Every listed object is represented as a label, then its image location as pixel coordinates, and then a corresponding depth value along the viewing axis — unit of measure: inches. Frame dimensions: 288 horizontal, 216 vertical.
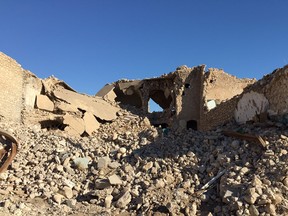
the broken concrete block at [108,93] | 630.0
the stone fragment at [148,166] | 264.2
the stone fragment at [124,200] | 221.7
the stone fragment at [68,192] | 239.0
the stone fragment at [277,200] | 190.0
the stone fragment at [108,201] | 224.1
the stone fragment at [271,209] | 184.1
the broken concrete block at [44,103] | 436.9
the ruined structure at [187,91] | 542.5
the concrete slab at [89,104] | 475.0
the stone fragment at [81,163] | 280.2
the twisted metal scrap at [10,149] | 275.3
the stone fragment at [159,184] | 235.9
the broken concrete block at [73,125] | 429.1
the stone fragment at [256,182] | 204.0
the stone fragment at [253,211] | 184.7
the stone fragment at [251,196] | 191.1
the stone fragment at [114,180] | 248.6
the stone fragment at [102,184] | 248.8
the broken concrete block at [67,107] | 449.6
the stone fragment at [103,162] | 279.8
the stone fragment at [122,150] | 302.9
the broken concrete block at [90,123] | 451.3
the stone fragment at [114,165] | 279.5
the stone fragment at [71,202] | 226.9
